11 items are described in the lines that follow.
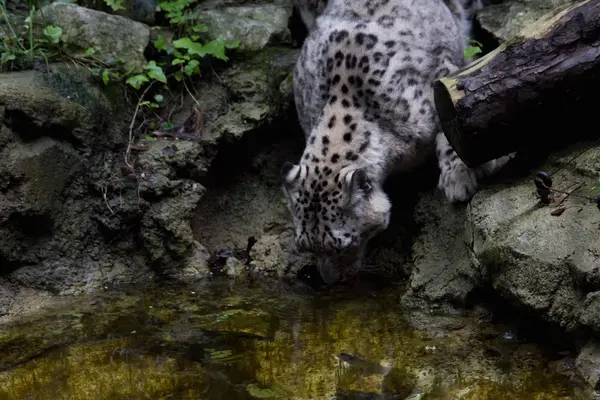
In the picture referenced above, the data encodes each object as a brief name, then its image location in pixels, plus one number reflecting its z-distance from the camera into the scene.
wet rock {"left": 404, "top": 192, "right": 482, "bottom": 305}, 10.78
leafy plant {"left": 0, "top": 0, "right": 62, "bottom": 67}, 13.53
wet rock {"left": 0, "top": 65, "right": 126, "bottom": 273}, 12.21
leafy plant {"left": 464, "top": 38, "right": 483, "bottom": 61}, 14.23
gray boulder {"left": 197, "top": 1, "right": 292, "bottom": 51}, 15.23
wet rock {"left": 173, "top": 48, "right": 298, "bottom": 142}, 14.37
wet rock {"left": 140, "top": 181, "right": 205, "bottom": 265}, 13.38
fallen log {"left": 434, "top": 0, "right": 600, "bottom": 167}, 9.50
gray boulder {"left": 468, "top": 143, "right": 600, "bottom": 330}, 8.88
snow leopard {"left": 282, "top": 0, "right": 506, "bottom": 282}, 11.55
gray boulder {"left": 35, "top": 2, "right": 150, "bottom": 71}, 14.27
